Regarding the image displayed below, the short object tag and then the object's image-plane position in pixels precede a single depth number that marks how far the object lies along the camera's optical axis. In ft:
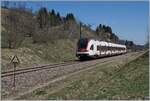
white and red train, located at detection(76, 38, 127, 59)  78.77
